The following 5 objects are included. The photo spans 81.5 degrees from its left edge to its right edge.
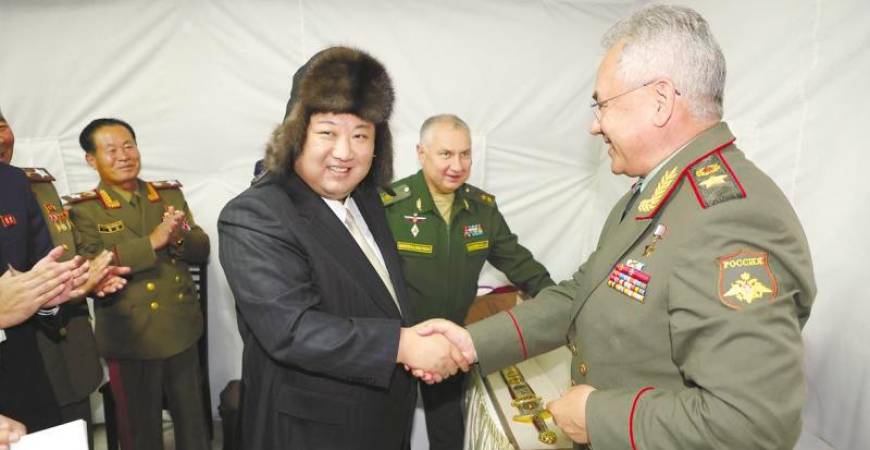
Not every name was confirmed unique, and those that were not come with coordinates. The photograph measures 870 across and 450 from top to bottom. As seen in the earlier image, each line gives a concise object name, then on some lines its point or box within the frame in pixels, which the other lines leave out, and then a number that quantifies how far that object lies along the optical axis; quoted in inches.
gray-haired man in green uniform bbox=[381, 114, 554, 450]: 112.0
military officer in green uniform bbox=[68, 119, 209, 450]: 106.1
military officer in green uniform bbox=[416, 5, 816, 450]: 38.7
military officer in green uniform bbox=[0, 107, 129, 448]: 89.7
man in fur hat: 59.1
